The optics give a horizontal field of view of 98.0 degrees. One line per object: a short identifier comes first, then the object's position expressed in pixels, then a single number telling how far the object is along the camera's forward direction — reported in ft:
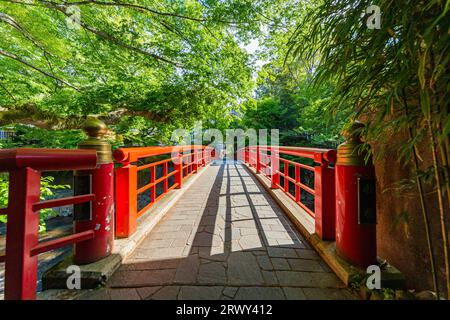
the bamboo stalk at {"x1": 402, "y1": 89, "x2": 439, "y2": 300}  3.09
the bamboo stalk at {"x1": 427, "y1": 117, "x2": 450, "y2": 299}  2.81
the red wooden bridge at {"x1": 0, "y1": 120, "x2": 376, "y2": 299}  2.71
